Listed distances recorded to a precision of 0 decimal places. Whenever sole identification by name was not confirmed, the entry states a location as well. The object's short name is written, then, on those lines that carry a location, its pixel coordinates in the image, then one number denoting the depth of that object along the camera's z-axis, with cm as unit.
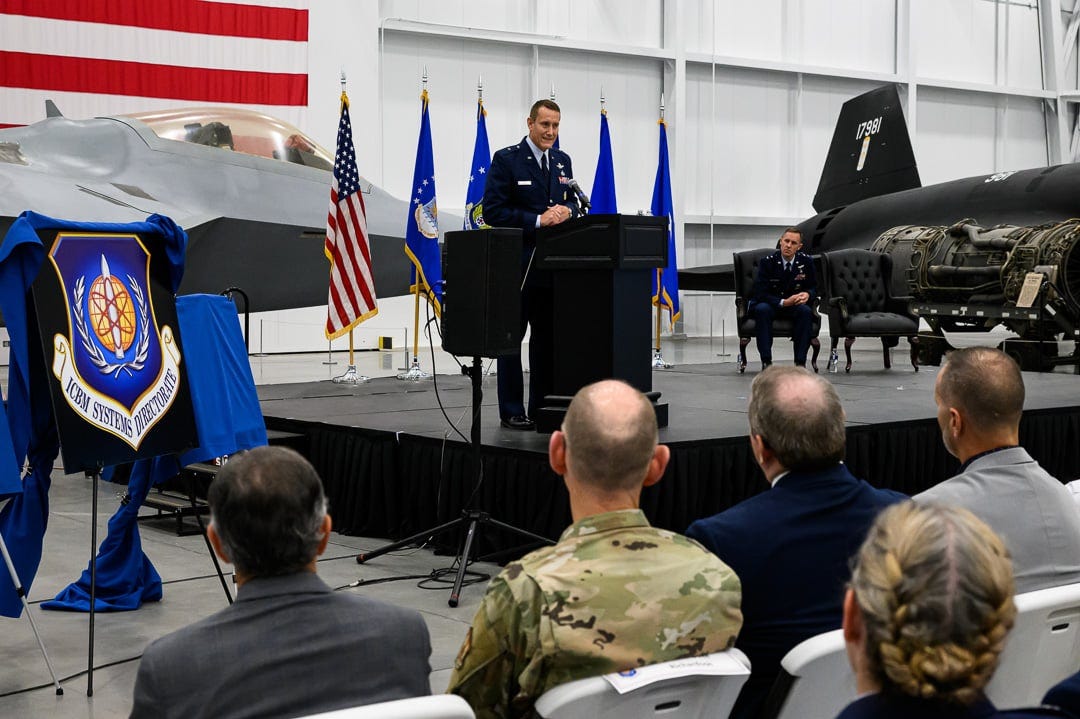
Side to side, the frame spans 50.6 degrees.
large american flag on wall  1188
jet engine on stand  983
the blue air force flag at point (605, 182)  1163
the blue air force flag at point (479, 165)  1070
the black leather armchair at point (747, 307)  888
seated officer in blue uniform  875
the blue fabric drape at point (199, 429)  376
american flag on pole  824
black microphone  483
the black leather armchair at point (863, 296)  922
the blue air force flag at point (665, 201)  1201
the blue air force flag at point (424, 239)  884
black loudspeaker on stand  422
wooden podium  469
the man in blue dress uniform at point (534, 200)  500
